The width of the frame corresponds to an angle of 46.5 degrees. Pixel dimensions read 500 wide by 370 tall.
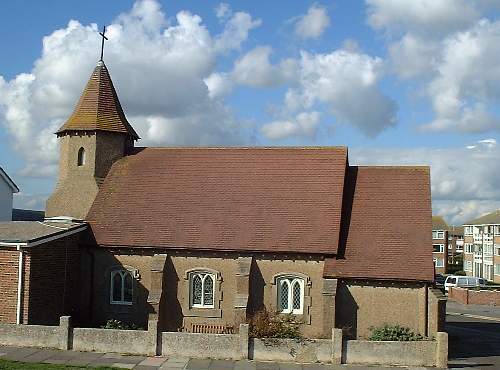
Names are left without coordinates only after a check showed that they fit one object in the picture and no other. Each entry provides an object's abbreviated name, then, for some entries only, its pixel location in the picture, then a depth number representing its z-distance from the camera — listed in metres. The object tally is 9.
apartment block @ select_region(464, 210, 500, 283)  71.12
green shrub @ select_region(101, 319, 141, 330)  24.19
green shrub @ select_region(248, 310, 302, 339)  21.45
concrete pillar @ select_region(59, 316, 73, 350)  21.06
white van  55.31
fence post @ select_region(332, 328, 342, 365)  20.05
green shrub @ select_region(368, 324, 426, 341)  22.73
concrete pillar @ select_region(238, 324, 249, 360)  20.38
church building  23.62
